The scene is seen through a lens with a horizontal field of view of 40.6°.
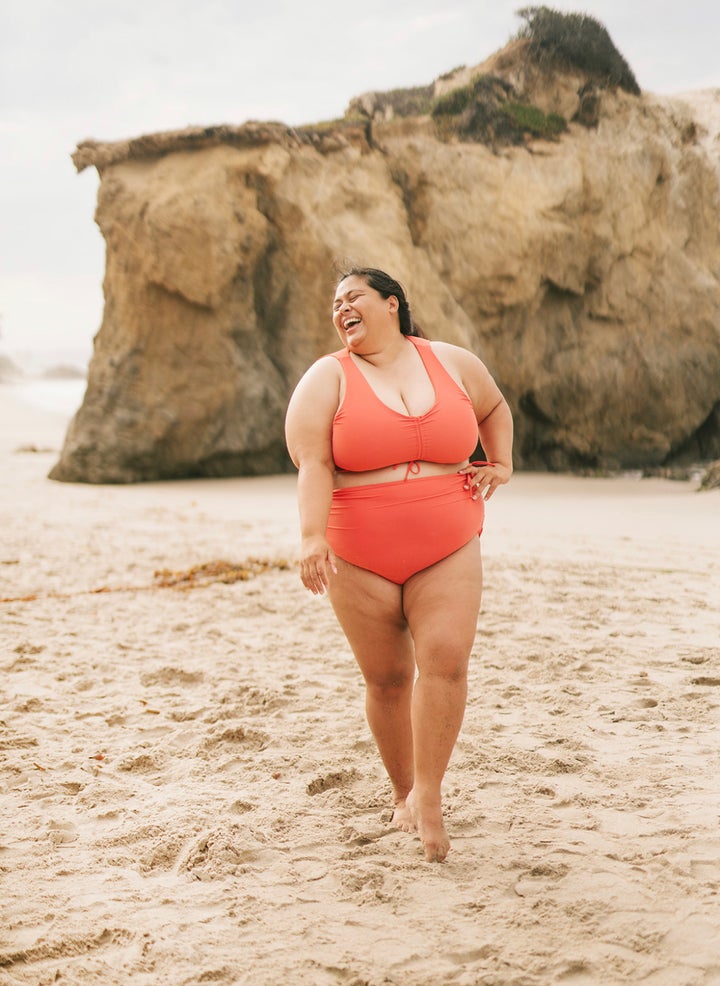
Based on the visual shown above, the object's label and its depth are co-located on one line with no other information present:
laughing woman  2.66
